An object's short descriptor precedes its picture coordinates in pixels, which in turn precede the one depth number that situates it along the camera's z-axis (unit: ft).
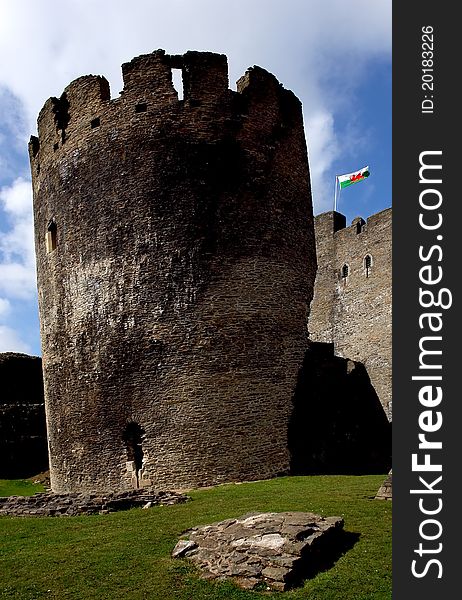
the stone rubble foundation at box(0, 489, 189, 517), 44.80
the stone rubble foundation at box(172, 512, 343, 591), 26.03
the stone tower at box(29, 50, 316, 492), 52.75
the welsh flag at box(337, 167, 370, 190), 107.86
